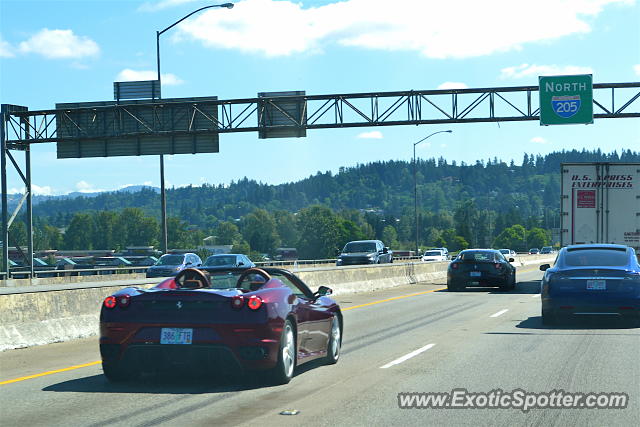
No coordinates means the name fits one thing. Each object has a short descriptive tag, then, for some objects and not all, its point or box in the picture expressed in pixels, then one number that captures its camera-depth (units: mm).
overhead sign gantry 38969
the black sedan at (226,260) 35594
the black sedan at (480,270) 30969
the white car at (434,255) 70081
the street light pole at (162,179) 42391
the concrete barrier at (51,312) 14195
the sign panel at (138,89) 43469
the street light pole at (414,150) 64562
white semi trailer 28703
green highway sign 38812
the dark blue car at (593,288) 16594
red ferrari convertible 9484
